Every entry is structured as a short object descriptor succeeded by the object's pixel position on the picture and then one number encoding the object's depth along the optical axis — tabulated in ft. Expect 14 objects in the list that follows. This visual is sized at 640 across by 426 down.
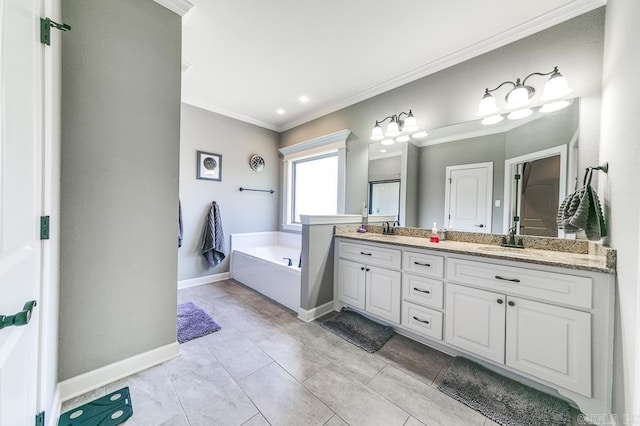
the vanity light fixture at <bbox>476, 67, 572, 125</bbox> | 5.93
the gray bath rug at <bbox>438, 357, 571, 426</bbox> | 4.43
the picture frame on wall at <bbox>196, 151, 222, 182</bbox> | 11.61
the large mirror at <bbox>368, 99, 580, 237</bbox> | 6.23
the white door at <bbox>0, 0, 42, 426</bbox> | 2.33
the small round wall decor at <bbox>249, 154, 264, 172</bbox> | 13.50
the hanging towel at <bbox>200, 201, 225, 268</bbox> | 11.58
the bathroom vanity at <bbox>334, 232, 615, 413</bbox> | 4.35
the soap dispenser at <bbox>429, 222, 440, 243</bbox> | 7.63
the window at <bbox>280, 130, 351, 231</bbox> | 11.62
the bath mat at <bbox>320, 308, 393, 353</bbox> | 6.84
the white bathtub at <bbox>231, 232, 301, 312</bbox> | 9.06
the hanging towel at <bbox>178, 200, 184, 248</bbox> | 10.32
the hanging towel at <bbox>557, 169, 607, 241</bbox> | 4.79
